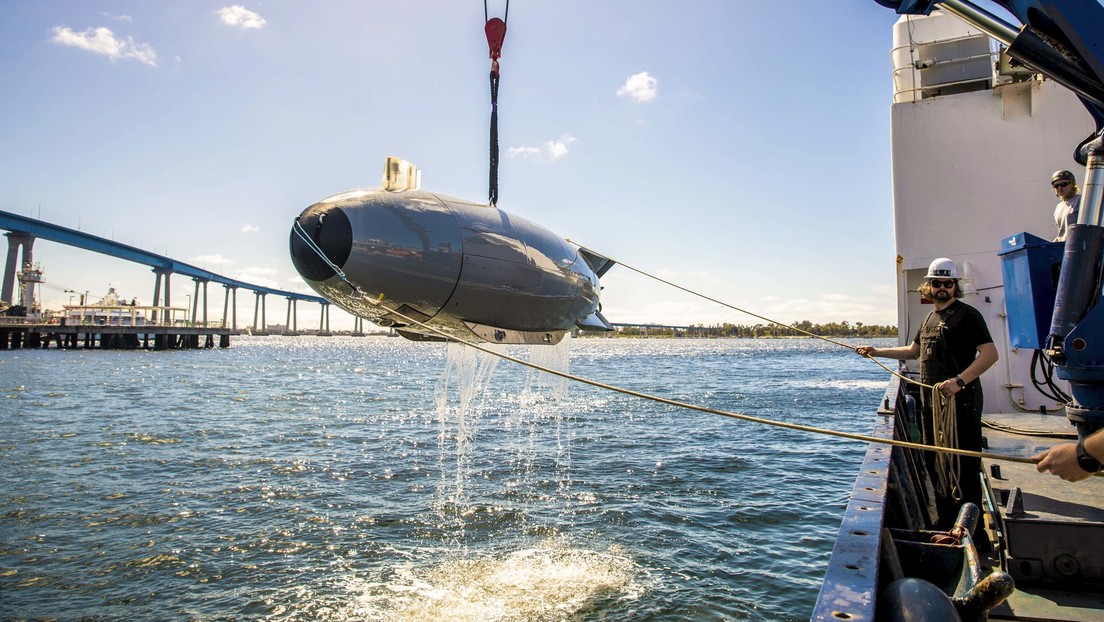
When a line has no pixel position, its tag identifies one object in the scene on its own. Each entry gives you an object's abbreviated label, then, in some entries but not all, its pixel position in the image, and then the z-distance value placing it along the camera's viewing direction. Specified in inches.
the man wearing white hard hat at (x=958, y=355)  221.9
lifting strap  244.7
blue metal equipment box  180.9
